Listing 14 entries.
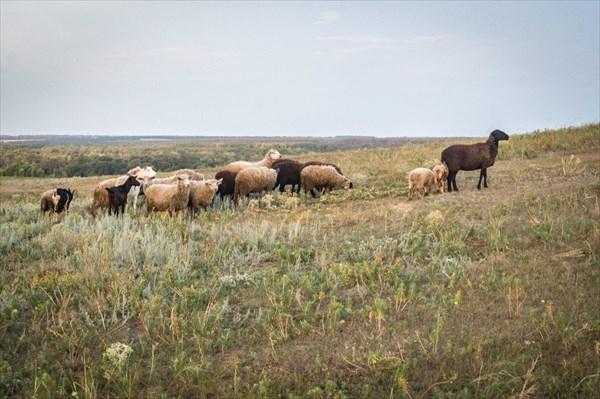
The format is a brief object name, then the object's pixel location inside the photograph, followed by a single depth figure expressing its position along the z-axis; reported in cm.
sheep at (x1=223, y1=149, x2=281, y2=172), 1827
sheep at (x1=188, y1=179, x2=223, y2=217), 1396
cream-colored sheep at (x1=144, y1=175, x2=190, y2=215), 1332
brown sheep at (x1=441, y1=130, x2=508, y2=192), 1415
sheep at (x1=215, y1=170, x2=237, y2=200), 1623
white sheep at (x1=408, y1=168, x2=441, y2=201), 1411
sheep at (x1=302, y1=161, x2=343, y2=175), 1738
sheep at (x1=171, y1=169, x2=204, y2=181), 1707
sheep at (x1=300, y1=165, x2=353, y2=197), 1656
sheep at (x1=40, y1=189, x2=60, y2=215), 1459
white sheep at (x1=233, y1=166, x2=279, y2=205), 1571
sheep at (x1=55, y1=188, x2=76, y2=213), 1474
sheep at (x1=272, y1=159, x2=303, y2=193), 1741
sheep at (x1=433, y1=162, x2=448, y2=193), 1442
